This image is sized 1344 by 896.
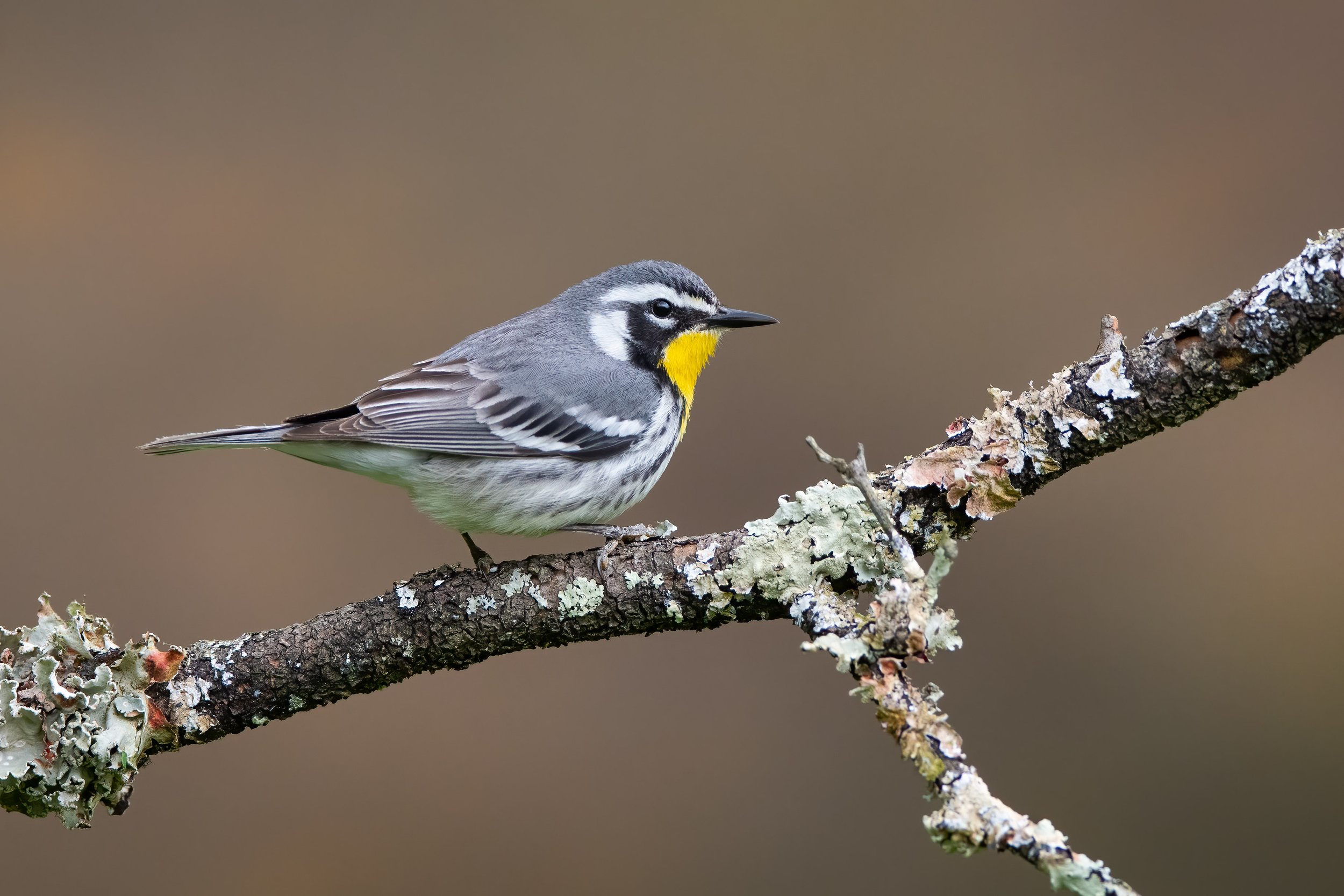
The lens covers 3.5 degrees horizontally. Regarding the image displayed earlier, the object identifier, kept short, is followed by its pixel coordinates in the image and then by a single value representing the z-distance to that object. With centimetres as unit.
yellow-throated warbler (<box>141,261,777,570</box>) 442
